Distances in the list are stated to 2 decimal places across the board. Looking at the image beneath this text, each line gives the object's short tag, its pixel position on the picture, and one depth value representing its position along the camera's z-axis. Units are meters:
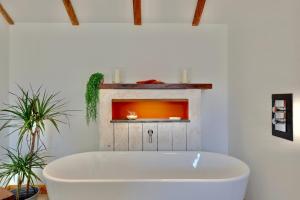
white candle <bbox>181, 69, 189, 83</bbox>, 3.46
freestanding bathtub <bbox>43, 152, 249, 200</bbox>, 2.00
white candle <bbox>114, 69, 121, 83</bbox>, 3.45
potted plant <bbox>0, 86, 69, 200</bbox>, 2.58
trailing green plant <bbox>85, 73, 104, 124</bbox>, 3.23
